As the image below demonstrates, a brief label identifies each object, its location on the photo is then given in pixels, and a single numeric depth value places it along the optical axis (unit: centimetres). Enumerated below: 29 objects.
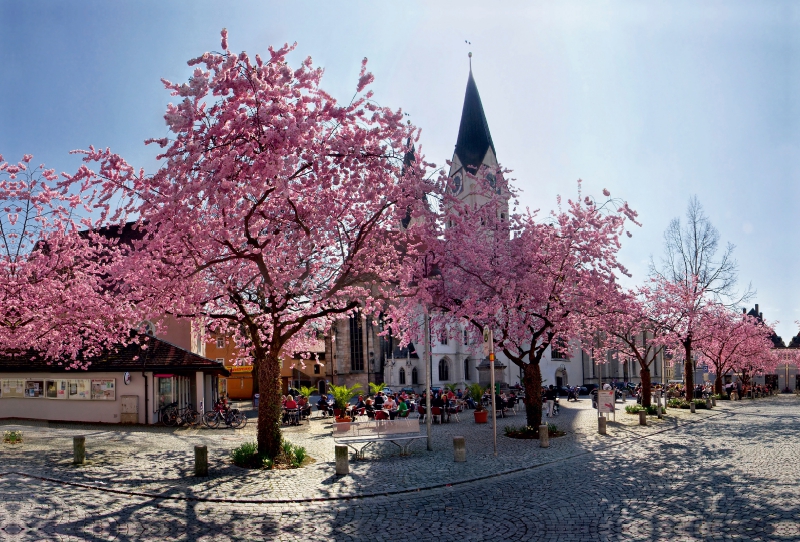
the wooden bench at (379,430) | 1680
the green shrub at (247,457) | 1467
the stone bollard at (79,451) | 1399
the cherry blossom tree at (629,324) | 2316
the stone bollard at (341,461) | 1351
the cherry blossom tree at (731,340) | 4296
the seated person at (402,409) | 2800
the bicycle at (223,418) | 2595
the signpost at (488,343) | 1620
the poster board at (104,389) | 2583
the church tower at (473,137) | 6819
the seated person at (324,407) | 3255
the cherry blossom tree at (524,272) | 1945
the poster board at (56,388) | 2652
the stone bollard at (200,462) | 1332
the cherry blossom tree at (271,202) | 1161
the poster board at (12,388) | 2730
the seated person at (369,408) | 2866
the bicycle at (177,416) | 2564
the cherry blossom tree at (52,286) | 1789
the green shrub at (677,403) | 3497
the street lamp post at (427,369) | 1748
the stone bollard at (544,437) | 1759
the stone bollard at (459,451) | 1527
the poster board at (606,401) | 2356
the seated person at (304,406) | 3000
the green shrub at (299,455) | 1496
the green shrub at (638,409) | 2934
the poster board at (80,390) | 2616
